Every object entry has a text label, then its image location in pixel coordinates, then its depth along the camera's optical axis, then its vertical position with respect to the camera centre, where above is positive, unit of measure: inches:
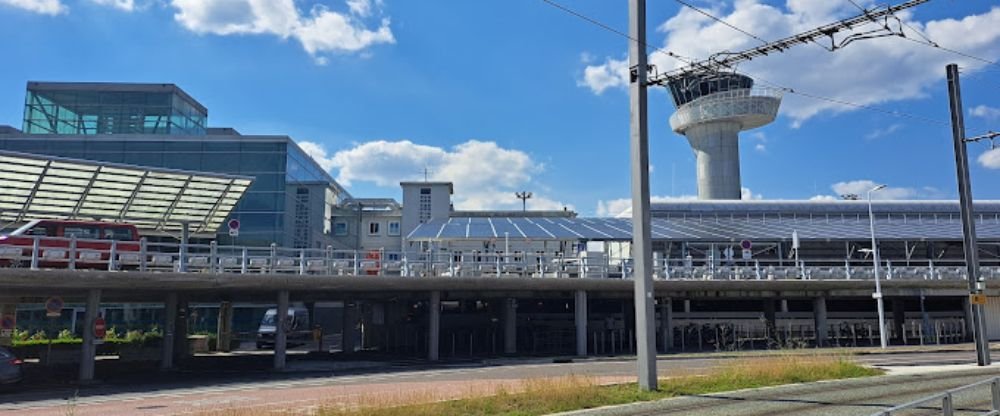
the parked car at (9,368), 746.2 -69.1
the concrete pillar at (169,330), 1000.2 -38.4
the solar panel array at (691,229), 1739.7 +199.7
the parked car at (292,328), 1457.9 -55.9
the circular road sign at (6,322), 909.2 -23.5
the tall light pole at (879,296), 1286.9 +11.8
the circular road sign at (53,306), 841.8 -2.7
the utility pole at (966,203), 909.8 +132.2
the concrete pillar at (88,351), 816.9 -55.4
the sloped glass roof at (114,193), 995.9 +173.1
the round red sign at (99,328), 818.8 -28.4
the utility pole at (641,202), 620.7 +90.8
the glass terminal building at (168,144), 1850.4 +425.3
